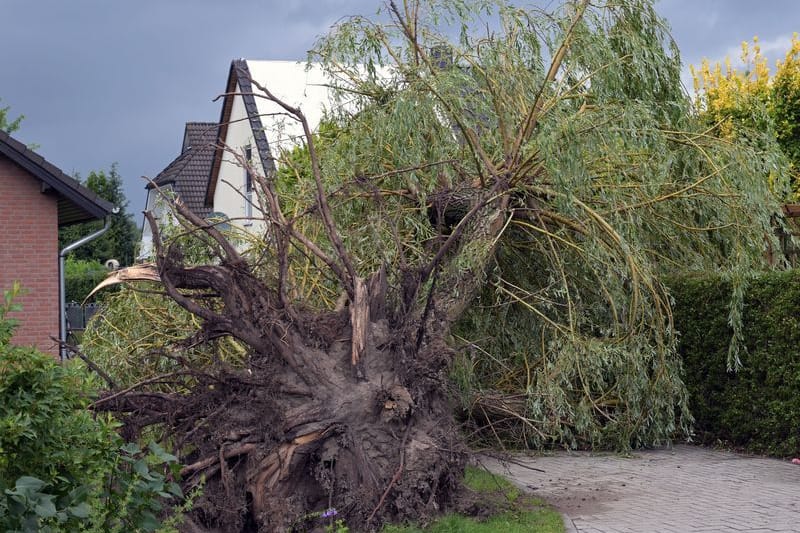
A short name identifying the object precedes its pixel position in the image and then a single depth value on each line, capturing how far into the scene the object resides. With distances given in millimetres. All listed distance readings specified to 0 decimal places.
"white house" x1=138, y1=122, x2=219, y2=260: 33800
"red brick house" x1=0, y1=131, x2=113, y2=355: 17531
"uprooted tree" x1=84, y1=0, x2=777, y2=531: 6840
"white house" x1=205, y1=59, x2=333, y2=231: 25484
